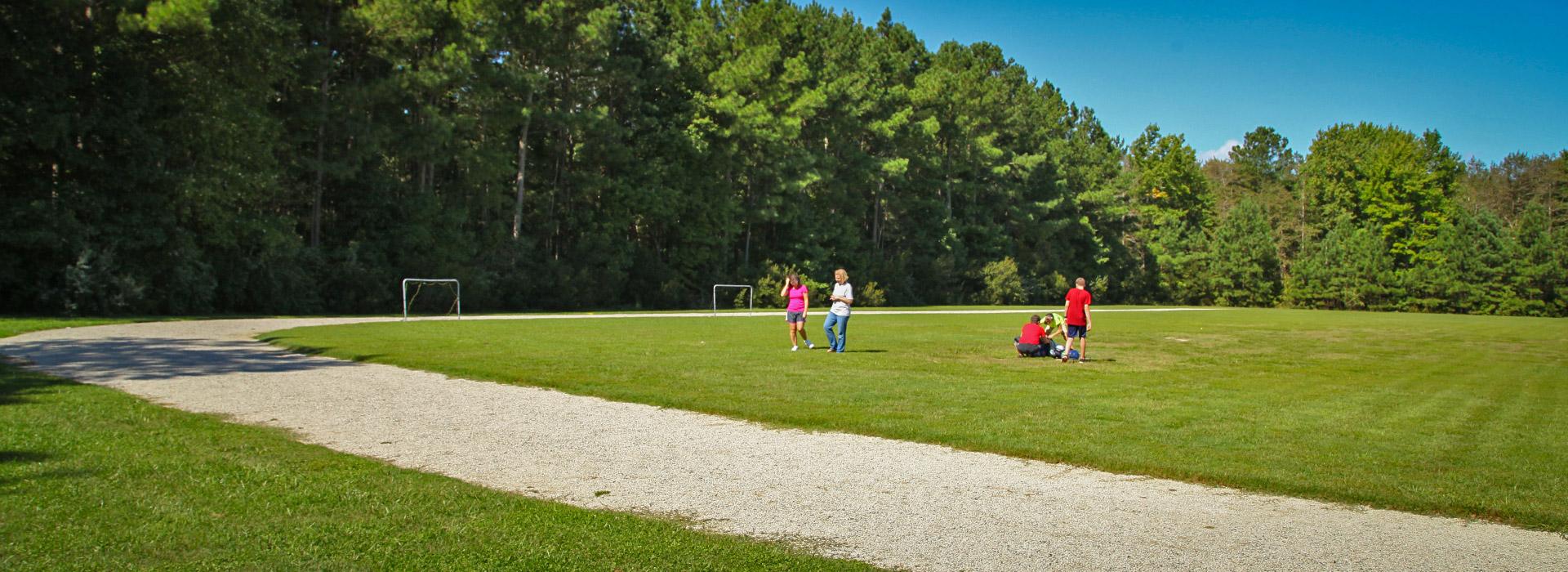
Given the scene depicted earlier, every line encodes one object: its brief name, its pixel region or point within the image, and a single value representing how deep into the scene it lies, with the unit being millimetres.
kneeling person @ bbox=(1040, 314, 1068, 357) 20234
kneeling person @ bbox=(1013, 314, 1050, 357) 20203
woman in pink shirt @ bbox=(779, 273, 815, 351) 20625
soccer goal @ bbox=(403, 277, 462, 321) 40241
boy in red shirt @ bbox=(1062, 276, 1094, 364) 19172
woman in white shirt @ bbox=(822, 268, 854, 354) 19969
